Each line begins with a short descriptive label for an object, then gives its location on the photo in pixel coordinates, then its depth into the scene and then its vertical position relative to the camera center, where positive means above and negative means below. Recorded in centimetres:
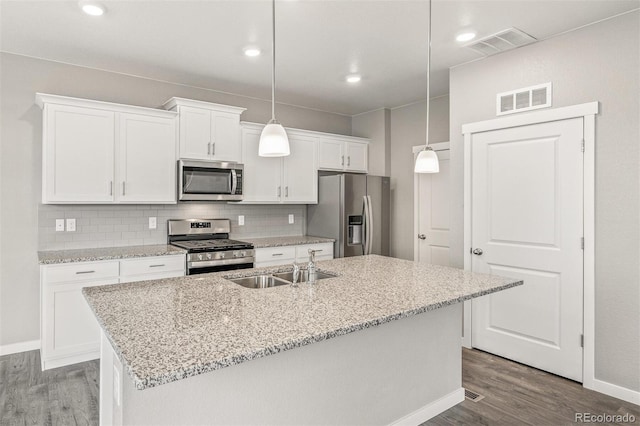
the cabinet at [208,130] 402 +85
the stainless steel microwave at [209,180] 399 +32
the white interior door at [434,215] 473 -4
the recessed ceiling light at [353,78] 414 +140
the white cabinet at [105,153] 338 +53
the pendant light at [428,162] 256 +32
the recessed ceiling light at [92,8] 265 +137
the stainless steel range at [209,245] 383 -35
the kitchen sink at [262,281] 254 -45
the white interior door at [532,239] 303 -23
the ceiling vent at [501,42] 307 +137
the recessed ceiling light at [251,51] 339 +138
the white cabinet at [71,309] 321 -81
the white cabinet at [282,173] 455 +46
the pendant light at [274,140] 222 +40
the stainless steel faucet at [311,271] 235 -36
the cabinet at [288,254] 432 -49
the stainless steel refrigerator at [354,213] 480 -2
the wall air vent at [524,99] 317 +93
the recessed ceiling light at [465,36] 310 +138
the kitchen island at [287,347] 137 -47
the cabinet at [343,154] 518 +77
